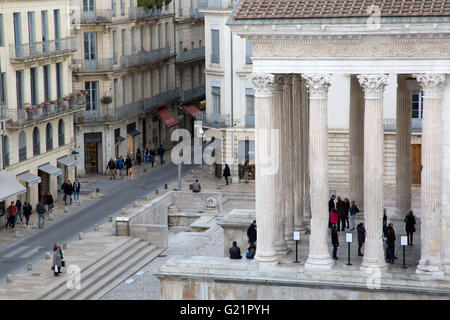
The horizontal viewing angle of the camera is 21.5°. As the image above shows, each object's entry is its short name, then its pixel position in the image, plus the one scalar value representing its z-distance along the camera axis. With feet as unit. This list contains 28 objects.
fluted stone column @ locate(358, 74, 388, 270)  140.05
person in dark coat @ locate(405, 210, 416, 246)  155.74
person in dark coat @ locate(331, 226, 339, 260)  151.84
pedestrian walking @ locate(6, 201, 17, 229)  206.80
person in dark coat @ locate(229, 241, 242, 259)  151.02
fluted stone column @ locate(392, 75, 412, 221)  167.32
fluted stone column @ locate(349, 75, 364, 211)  167.73
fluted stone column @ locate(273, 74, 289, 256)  146.51
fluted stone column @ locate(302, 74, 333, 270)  141.79
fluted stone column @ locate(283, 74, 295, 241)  154.71
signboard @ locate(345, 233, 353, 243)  146.23
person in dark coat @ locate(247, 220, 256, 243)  156.56
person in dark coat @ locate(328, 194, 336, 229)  167.50
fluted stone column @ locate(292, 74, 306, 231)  161.27
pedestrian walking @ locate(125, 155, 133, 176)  261.11
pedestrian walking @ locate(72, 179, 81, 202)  231.30
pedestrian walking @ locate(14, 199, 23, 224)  211.41
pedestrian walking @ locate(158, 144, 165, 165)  279.69
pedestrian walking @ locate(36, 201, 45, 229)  206.90
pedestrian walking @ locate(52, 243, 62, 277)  171.12
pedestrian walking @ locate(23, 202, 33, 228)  207.62
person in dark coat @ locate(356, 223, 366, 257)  151.43
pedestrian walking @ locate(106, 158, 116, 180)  258.16
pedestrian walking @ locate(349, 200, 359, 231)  165.44
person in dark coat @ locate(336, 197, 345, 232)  165.89
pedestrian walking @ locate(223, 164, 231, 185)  248.63
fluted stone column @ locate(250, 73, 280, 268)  143.74
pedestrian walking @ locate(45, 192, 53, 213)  220.23
